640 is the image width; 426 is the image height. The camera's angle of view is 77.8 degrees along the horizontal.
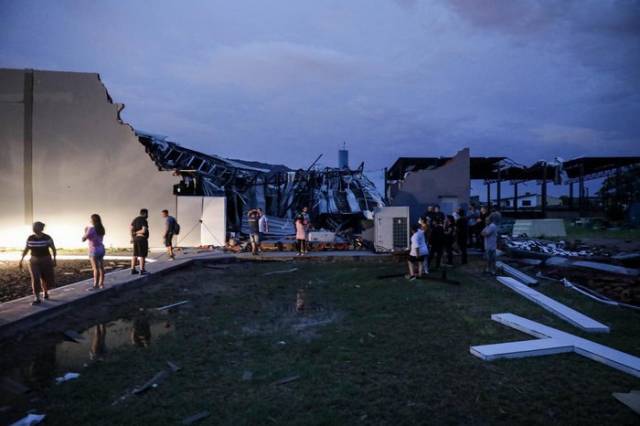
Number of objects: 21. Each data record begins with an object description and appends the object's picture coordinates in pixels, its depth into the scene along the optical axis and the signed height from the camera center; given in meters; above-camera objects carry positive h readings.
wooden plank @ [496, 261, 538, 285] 9.87 -1.59
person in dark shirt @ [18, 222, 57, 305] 6.93 -0.68
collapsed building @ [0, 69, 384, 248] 16.45 +1.95
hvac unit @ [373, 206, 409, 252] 14.20 -0.45
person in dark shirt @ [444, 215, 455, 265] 11.98 -0.63
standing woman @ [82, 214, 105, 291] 8.18 -0.62
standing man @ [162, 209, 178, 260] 13.12 -0.47
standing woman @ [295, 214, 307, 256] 14.09 -0.72
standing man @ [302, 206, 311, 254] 14.25 -0.61
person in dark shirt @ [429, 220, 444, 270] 11.10 -0.67
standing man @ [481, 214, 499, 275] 9.91 -0.68
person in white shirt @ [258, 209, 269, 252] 16.06 -0.32
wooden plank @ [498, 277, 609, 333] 5.96 -1.67
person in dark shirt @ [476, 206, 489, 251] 12.70 -0.34
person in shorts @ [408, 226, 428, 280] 9.71 -0.90
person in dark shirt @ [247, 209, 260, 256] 14.56 -0.44
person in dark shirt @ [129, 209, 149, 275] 9.59 -0.46
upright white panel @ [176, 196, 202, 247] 17.00 -0.14
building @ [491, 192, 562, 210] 48.30 +1.83
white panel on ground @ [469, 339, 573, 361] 4.88 -1.69
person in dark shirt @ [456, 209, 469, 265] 12.18 -0.52
